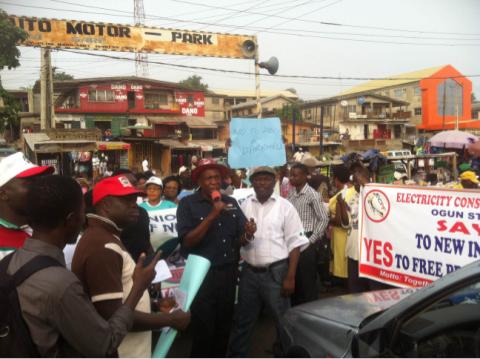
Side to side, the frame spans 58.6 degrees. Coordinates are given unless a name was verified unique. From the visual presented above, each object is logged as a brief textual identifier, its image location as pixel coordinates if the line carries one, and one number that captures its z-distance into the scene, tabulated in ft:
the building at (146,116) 107.04
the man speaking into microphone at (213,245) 11.11
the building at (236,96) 169.27
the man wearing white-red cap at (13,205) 7.72
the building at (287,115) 128.33
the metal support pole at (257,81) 38.82
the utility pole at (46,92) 59.98
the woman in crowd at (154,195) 17.17
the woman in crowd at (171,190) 19.22
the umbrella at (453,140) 48.93
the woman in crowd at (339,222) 16.62
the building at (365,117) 147.23
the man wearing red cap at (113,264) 6.51
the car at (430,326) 6.77
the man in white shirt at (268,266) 12.10
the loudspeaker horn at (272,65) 39.91
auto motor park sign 38.75
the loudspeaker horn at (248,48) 45.42
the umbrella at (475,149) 33.37
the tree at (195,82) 204.13
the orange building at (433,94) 160.25
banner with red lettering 11.39
